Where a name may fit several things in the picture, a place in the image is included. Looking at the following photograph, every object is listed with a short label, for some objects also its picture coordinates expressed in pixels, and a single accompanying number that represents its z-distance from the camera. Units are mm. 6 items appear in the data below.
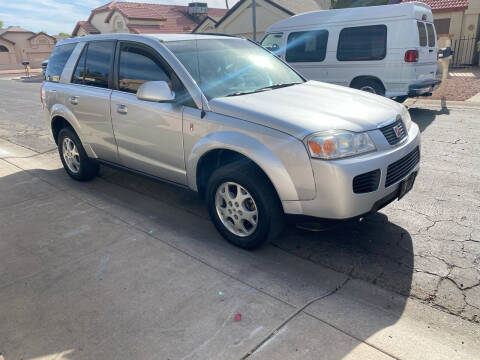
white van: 8211
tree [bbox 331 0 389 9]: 20125
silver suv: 2953
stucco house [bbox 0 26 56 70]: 50469
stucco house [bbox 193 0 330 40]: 23219
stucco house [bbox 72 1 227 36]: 34469
